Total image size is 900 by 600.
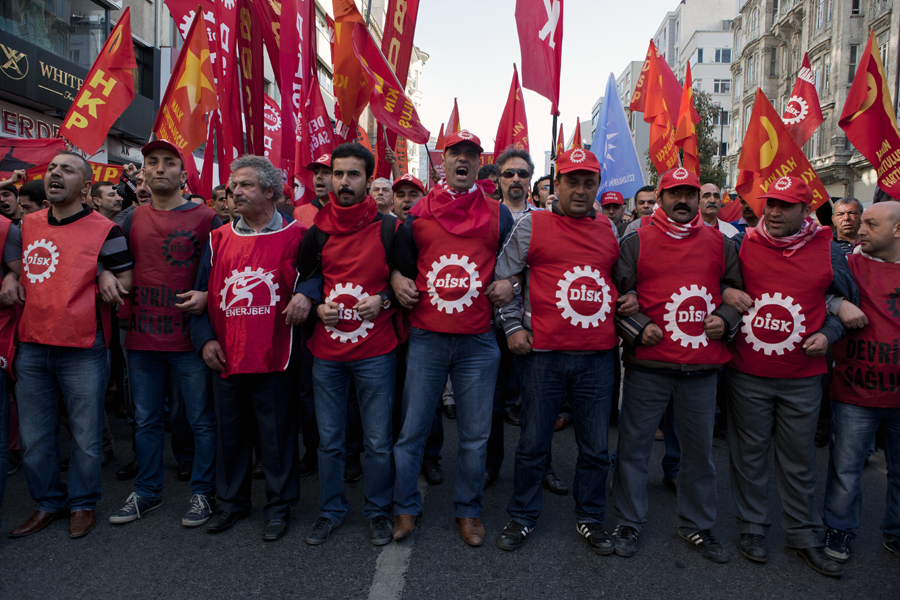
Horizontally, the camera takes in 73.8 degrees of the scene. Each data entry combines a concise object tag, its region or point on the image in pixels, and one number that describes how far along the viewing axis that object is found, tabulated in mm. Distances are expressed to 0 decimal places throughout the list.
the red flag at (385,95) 5434
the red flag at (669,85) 8883
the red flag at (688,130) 7766
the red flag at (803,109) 7039
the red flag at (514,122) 9266
